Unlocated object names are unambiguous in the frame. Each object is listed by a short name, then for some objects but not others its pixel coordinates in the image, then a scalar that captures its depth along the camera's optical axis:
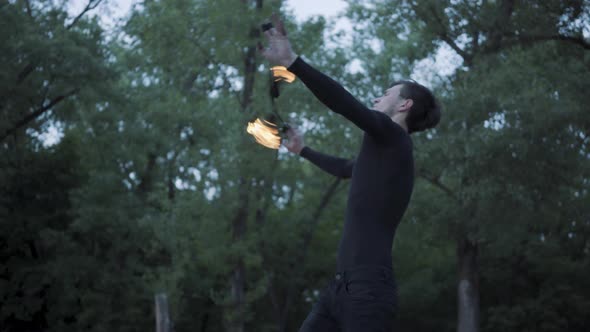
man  3.15
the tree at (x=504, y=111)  14.12
